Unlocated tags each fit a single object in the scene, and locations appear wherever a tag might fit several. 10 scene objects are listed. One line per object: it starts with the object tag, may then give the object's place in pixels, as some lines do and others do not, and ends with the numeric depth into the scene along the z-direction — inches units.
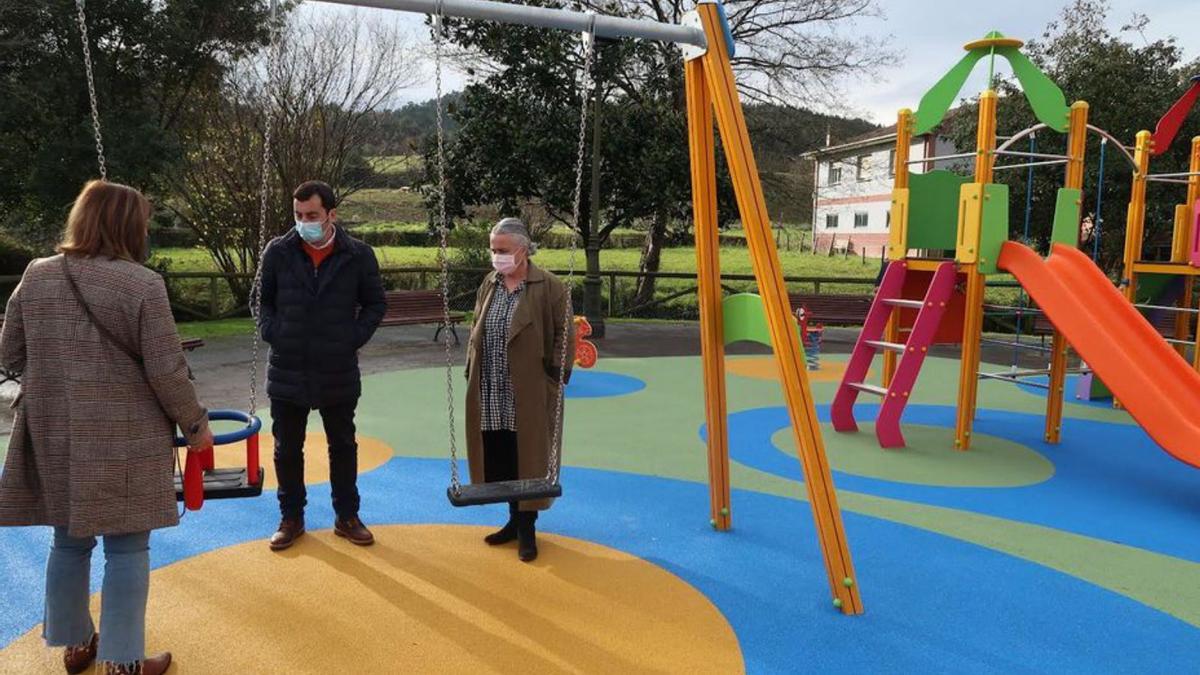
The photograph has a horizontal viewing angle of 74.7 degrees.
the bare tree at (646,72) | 649.0
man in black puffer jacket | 150.1
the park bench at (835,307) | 592.1
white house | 1392.7
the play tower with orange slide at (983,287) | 224.1
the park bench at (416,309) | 498.9
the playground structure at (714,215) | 144.3
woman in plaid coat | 97.3
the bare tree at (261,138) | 625.6
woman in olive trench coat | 155.2
